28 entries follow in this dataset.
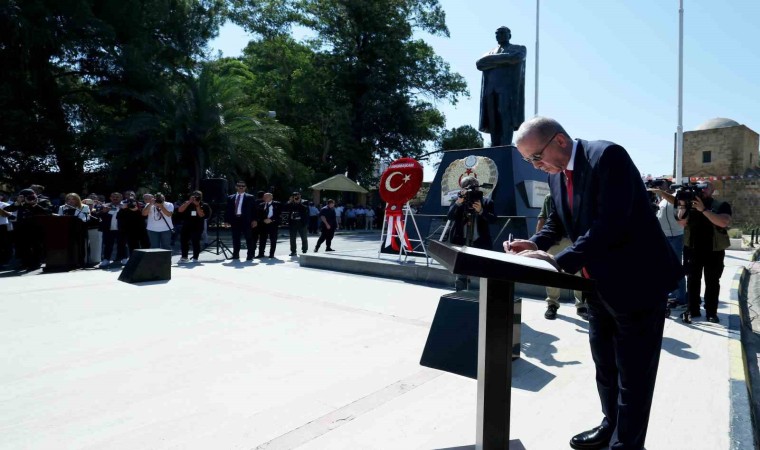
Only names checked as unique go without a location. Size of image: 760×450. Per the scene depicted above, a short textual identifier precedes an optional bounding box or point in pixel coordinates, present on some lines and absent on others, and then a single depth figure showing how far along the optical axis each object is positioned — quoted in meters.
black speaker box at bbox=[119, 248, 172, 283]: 7.85
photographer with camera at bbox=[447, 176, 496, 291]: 5.71
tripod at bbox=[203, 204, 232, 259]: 12.06
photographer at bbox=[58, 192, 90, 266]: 9.96
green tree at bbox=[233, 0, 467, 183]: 30.36
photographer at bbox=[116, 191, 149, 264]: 10.37
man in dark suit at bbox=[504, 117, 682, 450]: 2.21
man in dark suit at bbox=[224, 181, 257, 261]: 11.62
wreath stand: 9.09
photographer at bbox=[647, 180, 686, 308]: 6.25
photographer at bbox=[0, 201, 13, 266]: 10.09
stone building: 38.97
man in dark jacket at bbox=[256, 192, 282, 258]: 12.10
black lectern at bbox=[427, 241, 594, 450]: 1.86
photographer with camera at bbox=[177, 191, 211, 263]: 10.95
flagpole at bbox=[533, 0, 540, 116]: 24.14
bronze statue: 9.73
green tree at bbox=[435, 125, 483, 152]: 36.44
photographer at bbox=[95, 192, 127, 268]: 10.66
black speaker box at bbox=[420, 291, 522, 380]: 3.71
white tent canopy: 24.22
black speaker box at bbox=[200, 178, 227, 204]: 12.75
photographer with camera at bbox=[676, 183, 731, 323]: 5.60
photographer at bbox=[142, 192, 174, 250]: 10.51
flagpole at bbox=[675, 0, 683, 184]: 19.70
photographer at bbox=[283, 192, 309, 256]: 12.55
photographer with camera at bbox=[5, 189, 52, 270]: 9.81
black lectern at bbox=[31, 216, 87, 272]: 9.37
